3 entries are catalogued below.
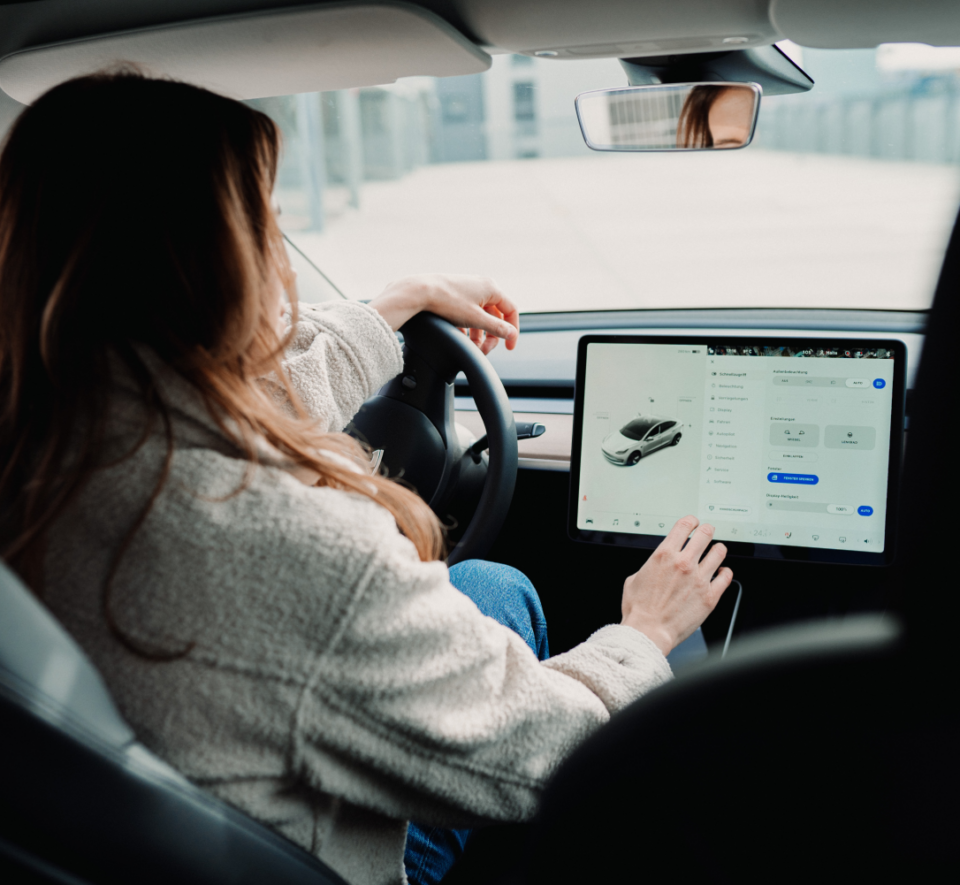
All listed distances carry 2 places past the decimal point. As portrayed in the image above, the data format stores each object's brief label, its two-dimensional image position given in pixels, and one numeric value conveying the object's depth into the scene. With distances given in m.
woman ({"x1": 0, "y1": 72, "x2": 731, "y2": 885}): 0.78
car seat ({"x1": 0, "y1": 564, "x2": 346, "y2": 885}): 0.67
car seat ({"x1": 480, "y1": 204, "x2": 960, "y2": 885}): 0.53
